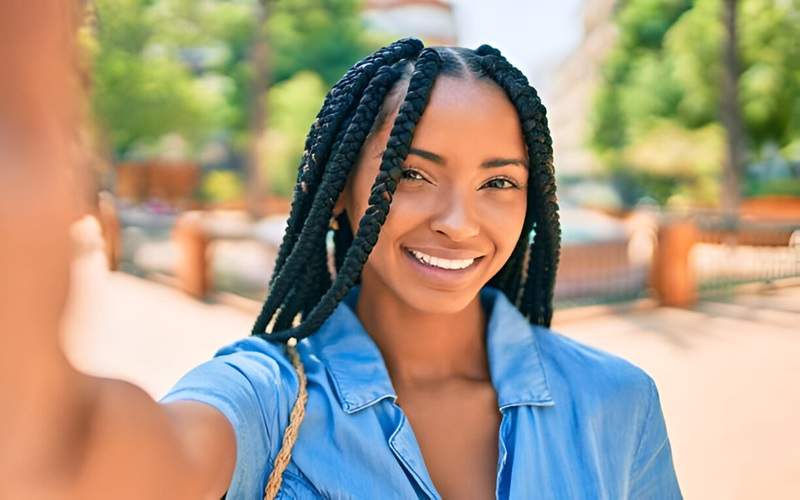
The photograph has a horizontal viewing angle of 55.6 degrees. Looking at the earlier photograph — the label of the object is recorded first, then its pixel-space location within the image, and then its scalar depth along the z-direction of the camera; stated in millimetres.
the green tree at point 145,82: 16547
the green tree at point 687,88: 15844
